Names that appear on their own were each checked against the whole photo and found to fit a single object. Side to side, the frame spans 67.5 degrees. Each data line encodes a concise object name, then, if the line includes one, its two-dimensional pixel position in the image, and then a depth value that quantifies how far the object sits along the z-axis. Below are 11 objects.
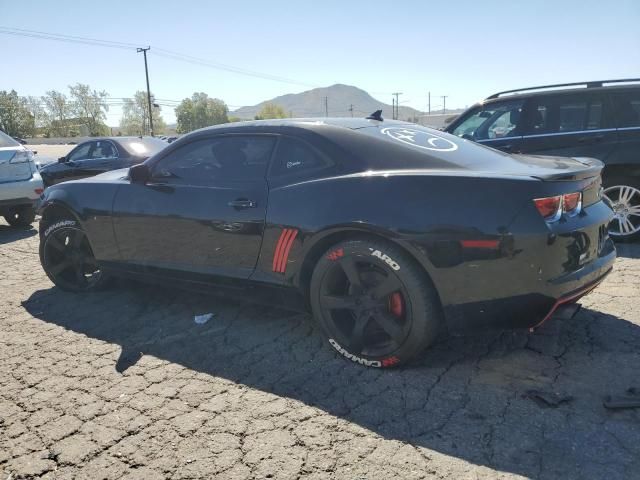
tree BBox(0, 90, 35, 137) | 92.88
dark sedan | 9.19
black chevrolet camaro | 2.36
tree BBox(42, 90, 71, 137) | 109.69
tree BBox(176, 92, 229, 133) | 112.56
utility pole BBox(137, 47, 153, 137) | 52.65
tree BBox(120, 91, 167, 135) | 112.00
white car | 6.99
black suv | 4.96
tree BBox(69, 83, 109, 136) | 108.95
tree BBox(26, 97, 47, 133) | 104.25
